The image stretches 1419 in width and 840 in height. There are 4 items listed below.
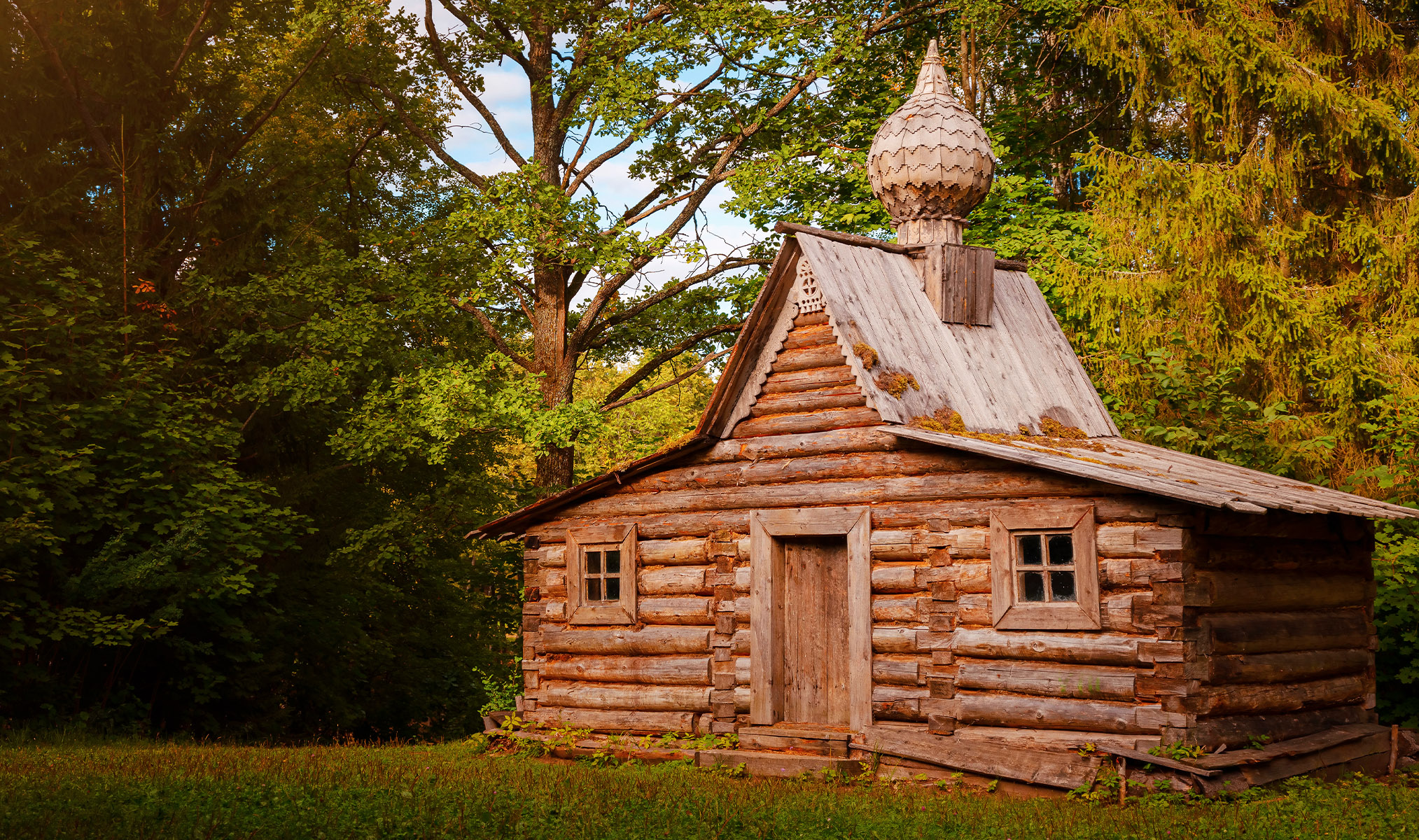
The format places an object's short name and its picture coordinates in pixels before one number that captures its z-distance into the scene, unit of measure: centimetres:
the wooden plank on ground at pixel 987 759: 1162
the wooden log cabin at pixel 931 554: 1188
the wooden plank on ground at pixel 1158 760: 1099
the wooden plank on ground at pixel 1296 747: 1124
